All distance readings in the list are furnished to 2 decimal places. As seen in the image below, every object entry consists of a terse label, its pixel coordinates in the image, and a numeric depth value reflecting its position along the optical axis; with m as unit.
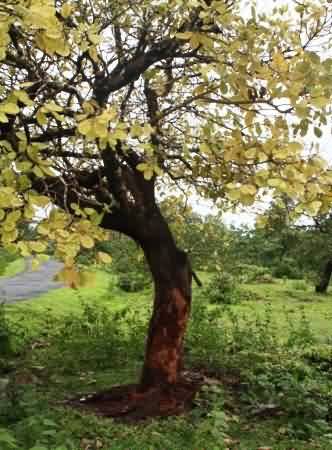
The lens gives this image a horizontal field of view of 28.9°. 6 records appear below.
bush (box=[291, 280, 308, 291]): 24.01
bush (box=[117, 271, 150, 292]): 21.08
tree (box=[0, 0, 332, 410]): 3.80
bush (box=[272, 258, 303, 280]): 29.97
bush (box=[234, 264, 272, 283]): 24.91
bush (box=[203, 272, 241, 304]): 18.77
